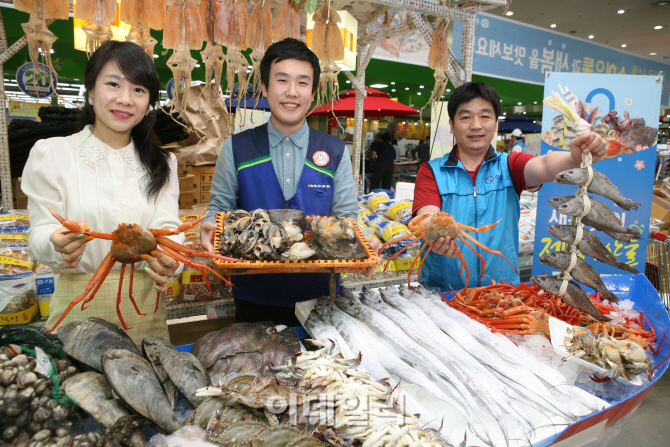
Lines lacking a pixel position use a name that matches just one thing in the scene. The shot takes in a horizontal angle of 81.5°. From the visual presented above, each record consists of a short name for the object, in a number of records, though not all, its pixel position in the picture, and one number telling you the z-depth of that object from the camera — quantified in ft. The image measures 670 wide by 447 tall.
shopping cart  8.64
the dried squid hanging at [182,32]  7.09
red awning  21.89
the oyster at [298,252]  4.27
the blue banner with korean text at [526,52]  22.22
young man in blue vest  5.97
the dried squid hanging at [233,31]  7.38
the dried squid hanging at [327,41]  8.21
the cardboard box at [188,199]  12.45
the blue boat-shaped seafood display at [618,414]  3.28
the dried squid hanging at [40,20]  6.40
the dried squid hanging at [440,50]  9.00
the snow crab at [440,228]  4.82
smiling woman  4.41
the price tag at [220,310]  7.22
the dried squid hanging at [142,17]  6.82
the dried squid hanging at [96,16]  6.36
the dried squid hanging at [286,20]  8.28
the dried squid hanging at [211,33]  7.32
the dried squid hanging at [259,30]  7.98
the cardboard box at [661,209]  13.62
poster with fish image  8.59
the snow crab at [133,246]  3.62
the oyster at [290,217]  4.87
